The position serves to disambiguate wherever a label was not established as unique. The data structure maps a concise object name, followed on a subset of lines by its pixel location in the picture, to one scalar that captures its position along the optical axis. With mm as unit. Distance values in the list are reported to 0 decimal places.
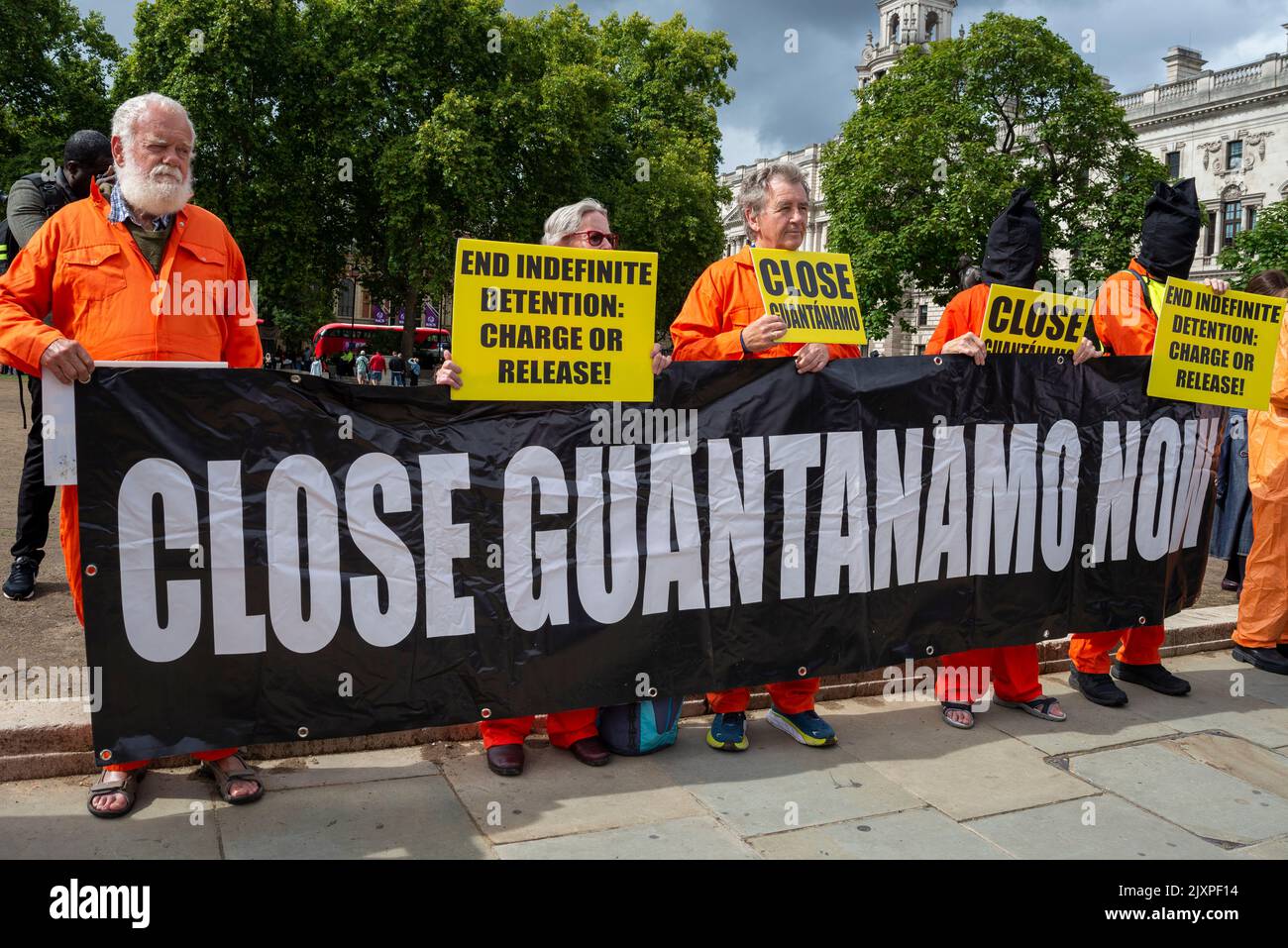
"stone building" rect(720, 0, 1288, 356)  54906
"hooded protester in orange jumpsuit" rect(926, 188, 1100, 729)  4770
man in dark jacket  4965
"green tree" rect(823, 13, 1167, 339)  36656
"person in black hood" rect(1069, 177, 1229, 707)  5121
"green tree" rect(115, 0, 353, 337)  29969
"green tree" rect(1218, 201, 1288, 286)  37344
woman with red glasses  3902
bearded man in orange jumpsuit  3383
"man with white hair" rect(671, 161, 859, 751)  4254
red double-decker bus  55188
